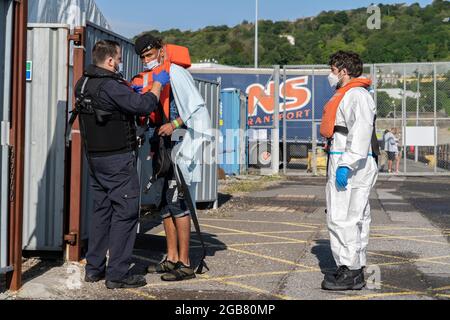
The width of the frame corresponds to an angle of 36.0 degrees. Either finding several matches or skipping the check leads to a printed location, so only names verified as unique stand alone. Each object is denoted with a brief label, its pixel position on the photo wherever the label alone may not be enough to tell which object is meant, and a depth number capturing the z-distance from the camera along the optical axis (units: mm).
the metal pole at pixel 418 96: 23177
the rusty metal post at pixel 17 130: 5520
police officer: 5867
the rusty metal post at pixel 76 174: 6875
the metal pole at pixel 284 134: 22709
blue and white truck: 27406
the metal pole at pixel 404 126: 22561
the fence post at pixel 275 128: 23078
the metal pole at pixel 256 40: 47594
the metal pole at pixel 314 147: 23234
